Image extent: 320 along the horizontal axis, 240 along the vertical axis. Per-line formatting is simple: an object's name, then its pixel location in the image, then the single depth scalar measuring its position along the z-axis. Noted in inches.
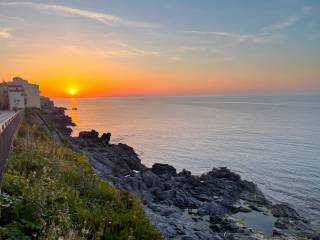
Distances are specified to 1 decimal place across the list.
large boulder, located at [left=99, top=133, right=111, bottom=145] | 1356.5
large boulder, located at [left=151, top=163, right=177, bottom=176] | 906.6
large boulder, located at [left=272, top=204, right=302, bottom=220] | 648.3
